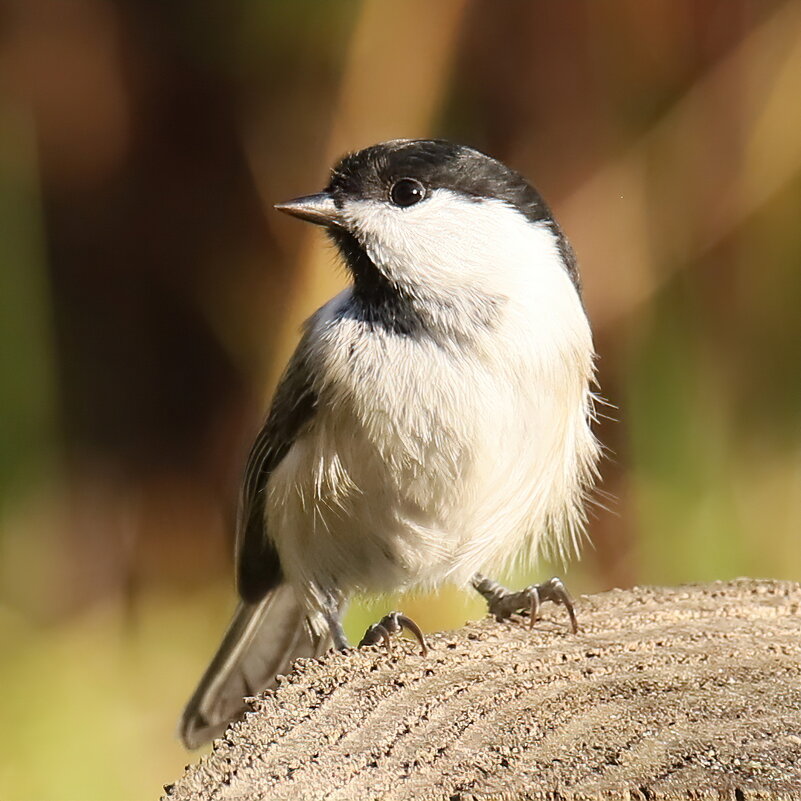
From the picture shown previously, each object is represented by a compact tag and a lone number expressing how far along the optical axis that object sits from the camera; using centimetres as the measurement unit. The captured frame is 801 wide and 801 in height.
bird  275
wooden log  270
